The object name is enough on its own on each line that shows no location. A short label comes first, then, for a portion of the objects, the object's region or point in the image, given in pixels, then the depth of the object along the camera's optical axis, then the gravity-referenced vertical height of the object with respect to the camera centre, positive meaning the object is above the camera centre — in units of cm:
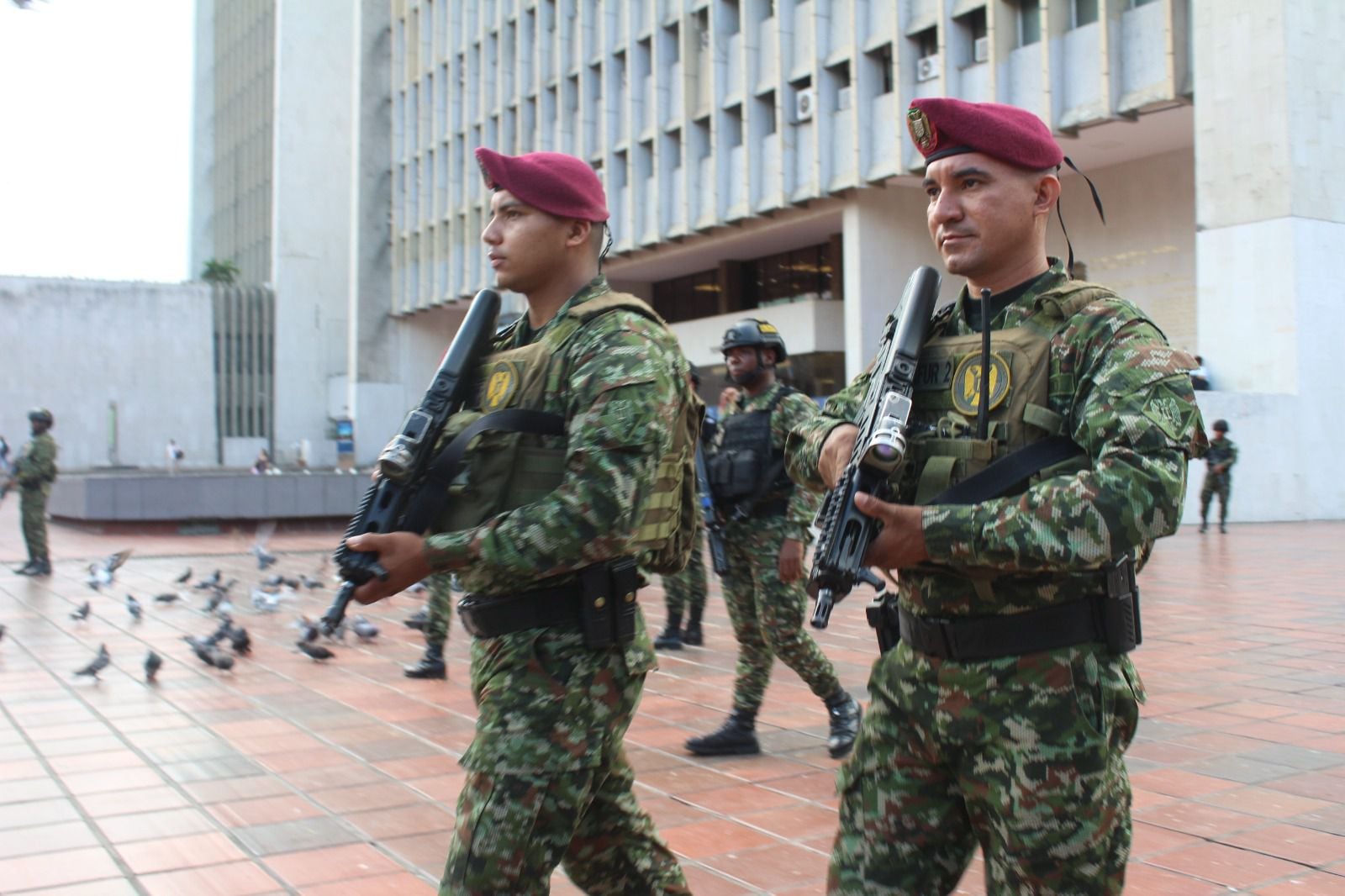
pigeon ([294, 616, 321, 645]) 840 -110
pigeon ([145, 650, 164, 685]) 747 -117
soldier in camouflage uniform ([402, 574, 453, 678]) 743 -96
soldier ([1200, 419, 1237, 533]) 1752 -9
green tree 7446 +1195
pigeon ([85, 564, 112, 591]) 1259 -110
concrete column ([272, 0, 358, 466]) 5350 +1140
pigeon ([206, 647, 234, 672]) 777 -120
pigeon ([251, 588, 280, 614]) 1091 -116
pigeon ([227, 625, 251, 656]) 841 -115
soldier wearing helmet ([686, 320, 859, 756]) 561 -35
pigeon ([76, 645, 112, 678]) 743 -117
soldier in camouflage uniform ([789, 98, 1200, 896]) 205 -19
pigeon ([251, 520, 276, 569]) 1366 -95
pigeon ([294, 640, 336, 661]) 818 -120
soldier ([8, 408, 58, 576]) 1428 -22
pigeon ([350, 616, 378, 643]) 907 -119
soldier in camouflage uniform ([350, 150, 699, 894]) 253 -20
